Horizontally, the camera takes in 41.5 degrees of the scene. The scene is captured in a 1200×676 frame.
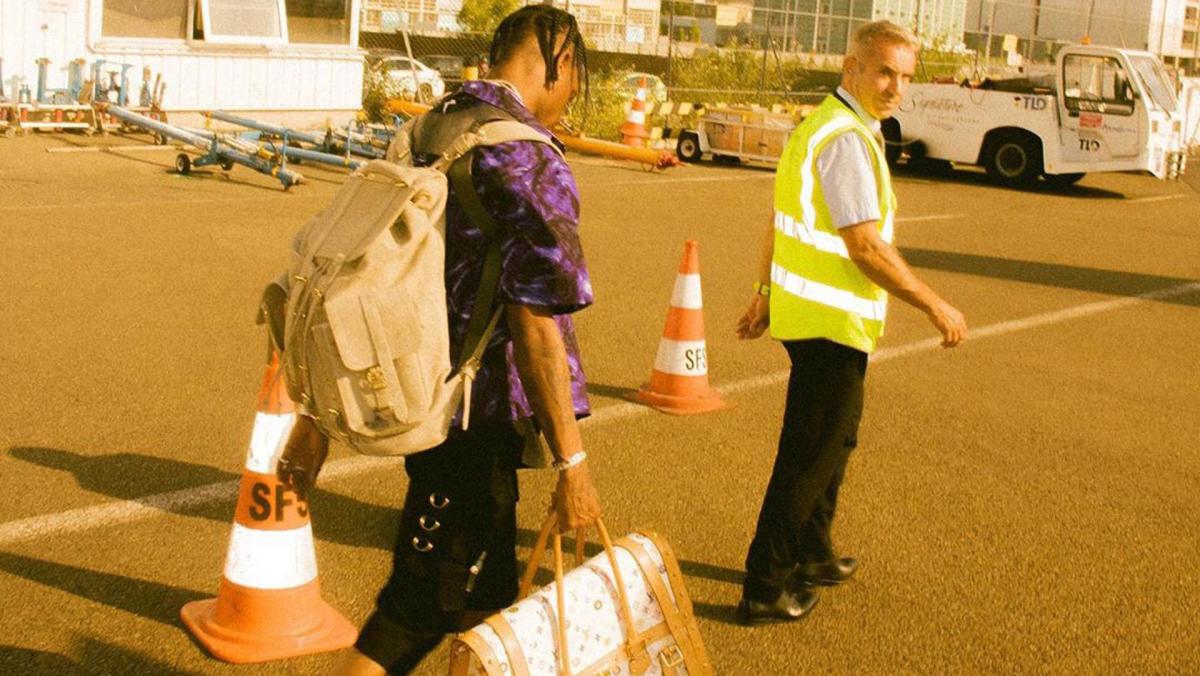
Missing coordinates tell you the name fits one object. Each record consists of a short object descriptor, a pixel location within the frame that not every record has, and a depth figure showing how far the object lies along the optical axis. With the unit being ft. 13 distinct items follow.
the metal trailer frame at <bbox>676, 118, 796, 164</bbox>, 71.05
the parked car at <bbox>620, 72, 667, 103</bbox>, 83.61
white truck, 68.44
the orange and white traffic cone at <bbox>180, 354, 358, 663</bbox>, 14.49
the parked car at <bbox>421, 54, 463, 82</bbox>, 106.08
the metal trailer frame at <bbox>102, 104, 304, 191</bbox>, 48.93
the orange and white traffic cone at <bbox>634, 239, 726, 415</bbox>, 24.77
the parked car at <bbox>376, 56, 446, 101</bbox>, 74.64
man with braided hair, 10.13
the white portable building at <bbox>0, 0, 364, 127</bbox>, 59.77
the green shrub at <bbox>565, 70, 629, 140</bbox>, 77.87
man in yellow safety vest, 15.29
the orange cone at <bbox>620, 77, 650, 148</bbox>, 72.28
